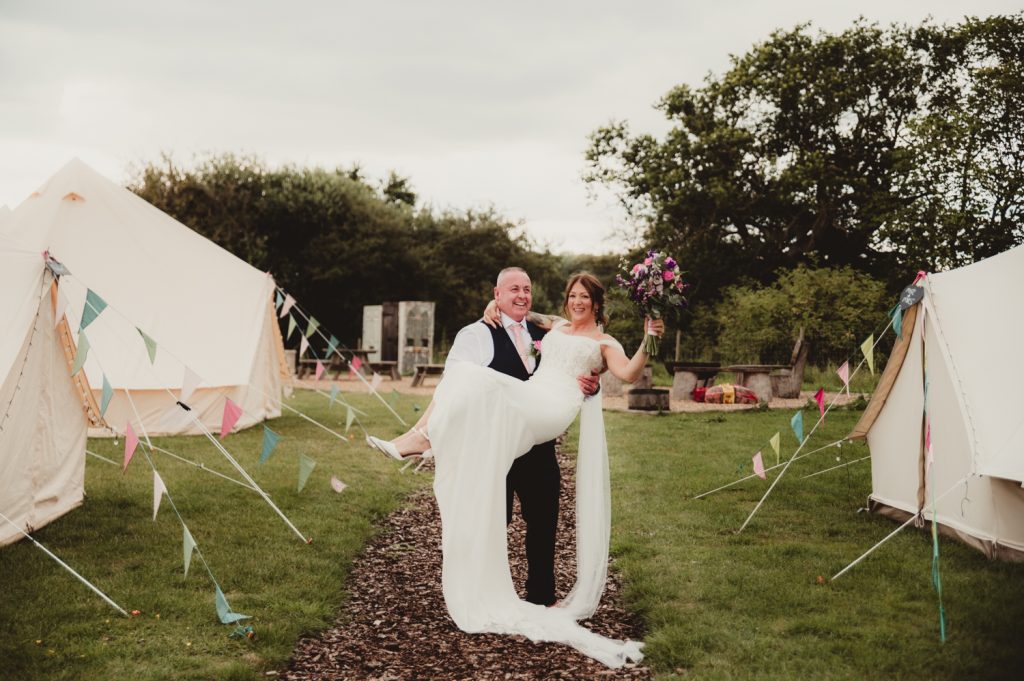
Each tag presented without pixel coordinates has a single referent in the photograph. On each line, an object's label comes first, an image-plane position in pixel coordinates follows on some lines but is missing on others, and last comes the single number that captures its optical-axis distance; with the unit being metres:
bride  3.92
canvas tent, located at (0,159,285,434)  9.54
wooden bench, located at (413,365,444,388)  17.83
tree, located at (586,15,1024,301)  21.25
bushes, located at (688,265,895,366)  17.20
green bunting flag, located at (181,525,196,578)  4.07
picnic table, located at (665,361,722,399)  15.57
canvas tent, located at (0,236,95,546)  5.13
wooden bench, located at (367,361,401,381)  19.47
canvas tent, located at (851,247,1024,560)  4.86
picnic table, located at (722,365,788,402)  15.06
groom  4.18
